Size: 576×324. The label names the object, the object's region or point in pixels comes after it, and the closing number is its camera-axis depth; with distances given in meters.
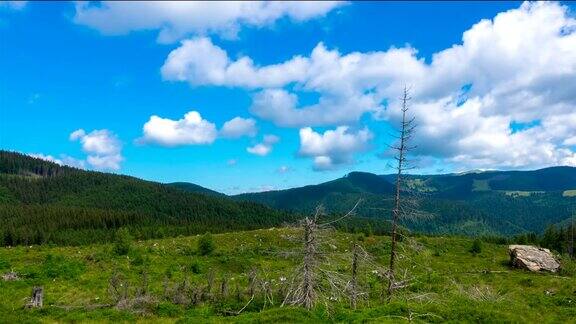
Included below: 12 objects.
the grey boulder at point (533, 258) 52.82
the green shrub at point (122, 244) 52.12
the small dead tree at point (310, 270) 24.16
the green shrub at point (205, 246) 55.85
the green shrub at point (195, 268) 45.81
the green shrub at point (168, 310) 26.00
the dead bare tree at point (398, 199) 25.75
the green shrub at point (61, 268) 39.77
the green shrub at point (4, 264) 44.37
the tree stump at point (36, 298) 26.90
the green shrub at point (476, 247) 67.12
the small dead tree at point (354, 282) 25.50
